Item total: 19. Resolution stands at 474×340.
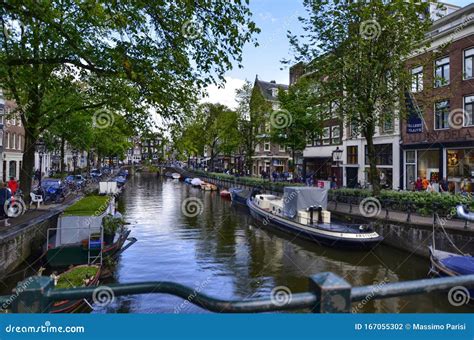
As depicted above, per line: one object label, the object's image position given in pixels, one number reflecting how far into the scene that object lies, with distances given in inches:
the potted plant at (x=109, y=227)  639.8
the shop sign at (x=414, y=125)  1038.4
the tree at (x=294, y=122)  1469.0
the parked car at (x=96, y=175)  2388.7
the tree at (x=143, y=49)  345.4
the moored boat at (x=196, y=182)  2560.5
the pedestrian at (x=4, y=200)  695.7
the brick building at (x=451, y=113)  1045.2
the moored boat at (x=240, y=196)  1547.5
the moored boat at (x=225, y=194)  1911.9
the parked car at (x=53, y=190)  1071.0
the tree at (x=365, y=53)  815.1
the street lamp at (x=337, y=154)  1196.9
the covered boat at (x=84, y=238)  591.5
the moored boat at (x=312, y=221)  753.1
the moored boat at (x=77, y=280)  391.9
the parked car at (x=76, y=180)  1531.7
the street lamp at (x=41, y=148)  1441.7
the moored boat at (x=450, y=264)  493.4
